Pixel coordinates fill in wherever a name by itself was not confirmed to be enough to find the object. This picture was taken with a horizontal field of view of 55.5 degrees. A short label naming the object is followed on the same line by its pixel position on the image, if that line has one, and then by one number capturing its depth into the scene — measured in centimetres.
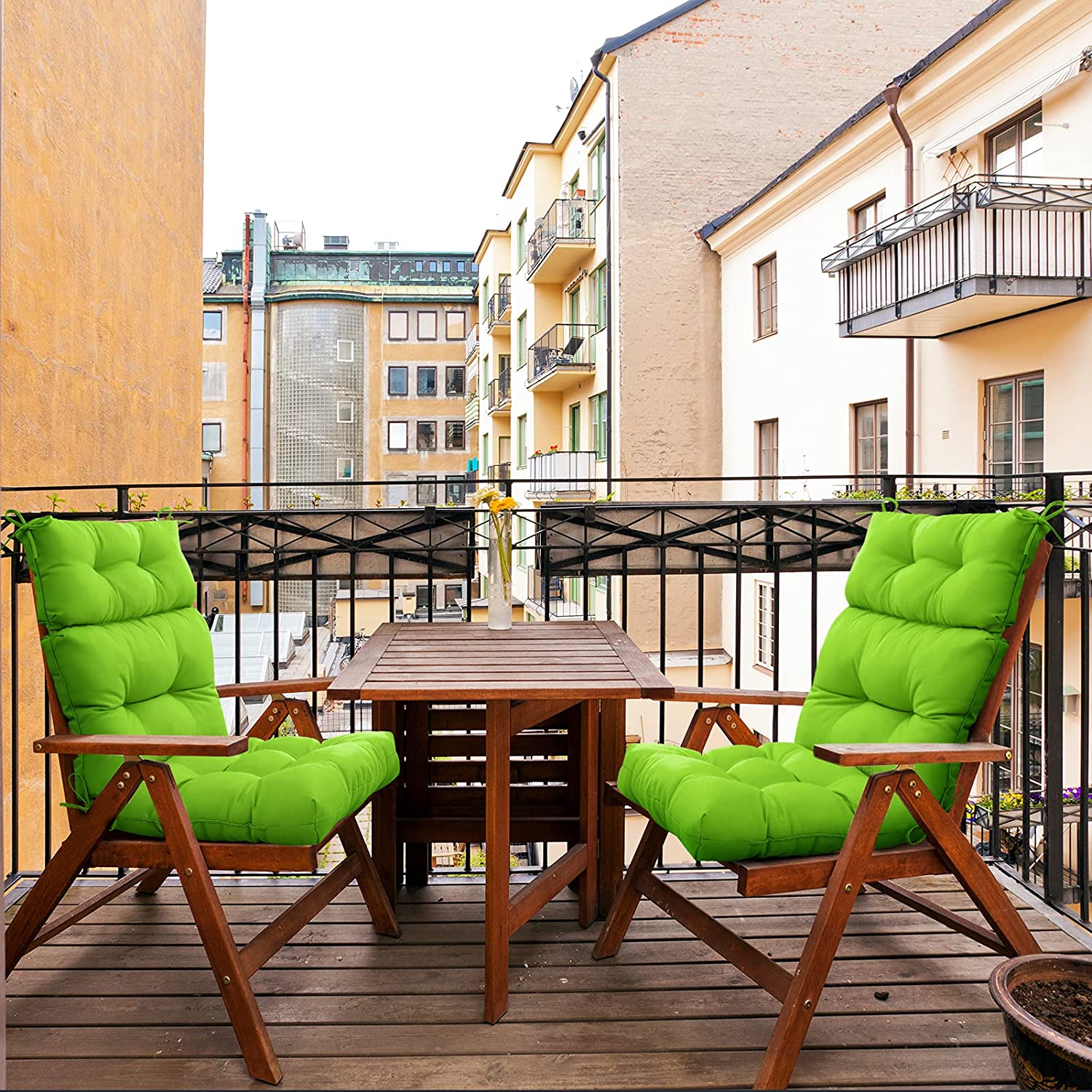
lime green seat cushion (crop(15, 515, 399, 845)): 223
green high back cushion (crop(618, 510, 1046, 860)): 217
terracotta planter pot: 170
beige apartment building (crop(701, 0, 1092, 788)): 814
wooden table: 230
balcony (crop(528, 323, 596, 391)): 1612
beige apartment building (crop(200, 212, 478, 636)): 2906
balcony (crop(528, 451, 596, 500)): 1620
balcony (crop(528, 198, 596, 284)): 1606
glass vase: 322
